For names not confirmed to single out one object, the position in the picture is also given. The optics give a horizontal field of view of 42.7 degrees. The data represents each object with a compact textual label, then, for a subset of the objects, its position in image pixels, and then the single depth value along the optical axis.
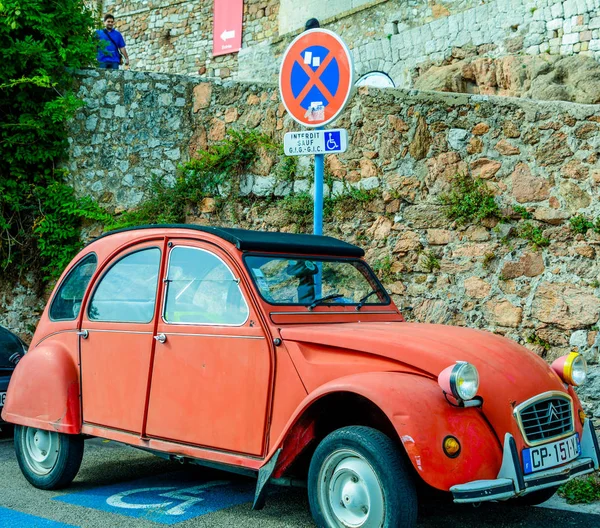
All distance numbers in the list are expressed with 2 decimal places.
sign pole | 5.76
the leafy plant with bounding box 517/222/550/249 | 6.95
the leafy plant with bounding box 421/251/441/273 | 7.50
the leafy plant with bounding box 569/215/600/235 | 6.71
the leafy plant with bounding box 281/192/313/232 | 8.48
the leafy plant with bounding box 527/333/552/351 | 6.79
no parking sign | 5.62
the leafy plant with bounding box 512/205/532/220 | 7.09
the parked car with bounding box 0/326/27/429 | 6.96
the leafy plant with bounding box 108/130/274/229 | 9.06
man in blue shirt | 11.35
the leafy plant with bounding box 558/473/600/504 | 4.77
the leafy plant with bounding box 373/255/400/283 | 7.75
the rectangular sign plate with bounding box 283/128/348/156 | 5.60
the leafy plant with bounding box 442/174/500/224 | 7.26
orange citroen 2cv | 3.66
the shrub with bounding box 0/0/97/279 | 9.65
